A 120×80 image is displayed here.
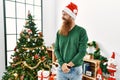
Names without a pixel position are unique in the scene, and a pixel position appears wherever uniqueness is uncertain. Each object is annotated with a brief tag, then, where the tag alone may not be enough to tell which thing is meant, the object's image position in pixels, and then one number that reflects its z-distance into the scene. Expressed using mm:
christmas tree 2373
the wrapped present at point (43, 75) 2104
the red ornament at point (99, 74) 2658
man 1768
